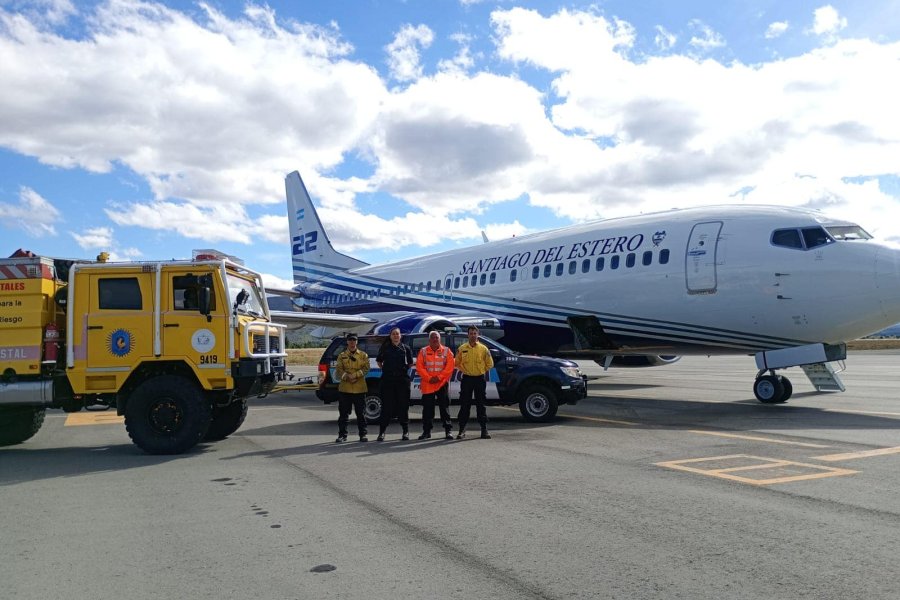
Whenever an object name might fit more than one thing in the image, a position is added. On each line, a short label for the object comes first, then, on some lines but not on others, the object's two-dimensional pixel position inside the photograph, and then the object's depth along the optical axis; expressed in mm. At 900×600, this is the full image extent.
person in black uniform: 11203
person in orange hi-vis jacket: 11078
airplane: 13273
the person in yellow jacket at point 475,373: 11086
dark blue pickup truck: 12789
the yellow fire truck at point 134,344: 9953
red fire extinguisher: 10117
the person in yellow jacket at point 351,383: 11039
